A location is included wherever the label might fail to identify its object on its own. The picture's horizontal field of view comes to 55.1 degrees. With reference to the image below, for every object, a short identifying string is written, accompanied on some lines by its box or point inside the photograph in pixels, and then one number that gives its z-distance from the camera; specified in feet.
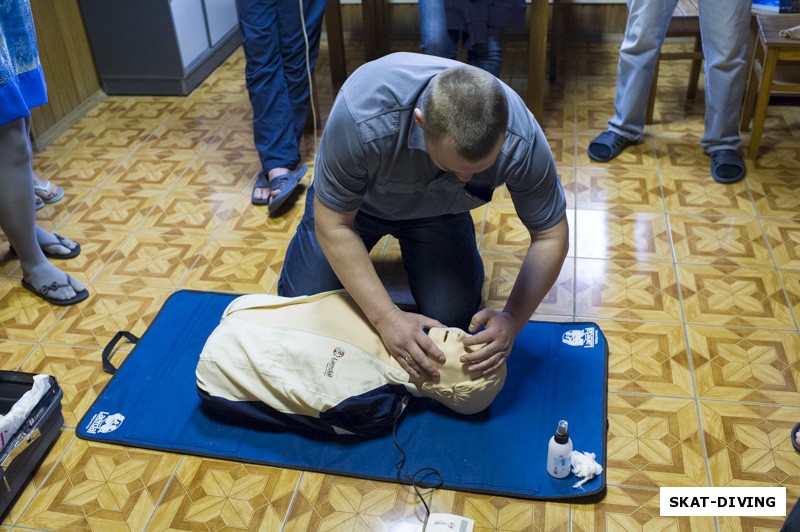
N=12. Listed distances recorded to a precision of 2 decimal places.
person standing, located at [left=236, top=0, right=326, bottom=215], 7.52
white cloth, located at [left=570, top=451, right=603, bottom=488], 4.75
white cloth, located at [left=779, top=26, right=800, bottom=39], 7.15
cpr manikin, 4.87
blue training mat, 4.87
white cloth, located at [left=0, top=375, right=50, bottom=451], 4.80
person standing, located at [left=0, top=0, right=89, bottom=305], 5.64
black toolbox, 4.80
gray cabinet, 9.46
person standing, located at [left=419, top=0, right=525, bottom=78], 7.49
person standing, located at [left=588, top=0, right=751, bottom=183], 7.38
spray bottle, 4.58
